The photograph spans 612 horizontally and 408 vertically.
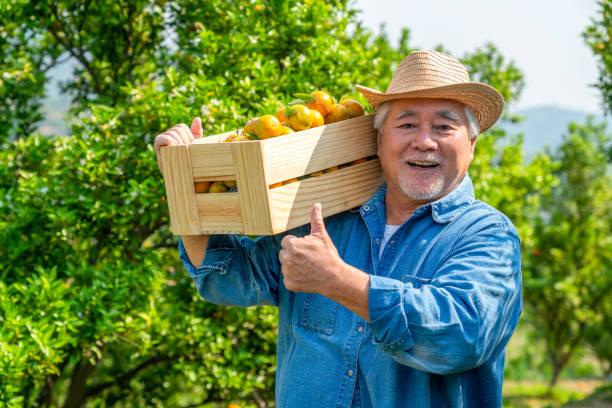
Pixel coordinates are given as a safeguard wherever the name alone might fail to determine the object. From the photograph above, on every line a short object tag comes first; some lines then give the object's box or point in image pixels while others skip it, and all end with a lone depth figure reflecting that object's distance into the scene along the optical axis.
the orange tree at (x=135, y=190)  3.34
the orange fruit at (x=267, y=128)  2.01
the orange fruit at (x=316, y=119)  2.14
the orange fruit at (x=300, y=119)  2.10
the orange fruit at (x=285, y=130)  2.03
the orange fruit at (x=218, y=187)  1.97
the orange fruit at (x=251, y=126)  2.07
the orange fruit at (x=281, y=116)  2.16
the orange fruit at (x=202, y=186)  2.01
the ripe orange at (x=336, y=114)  2.28
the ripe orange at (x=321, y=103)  2.25
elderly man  1.67
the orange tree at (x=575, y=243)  9.48
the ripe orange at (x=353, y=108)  2.33
